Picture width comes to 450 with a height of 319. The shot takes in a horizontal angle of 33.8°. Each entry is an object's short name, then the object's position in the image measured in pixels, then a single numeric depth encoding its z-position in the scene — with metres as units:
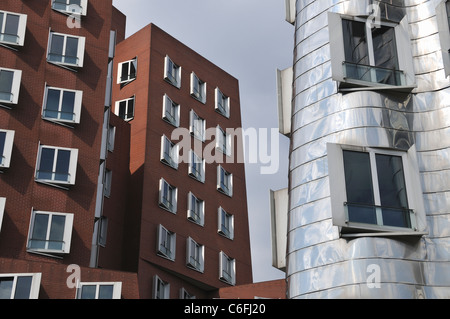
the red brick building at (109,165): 30.56
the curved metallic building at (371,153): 16.39
